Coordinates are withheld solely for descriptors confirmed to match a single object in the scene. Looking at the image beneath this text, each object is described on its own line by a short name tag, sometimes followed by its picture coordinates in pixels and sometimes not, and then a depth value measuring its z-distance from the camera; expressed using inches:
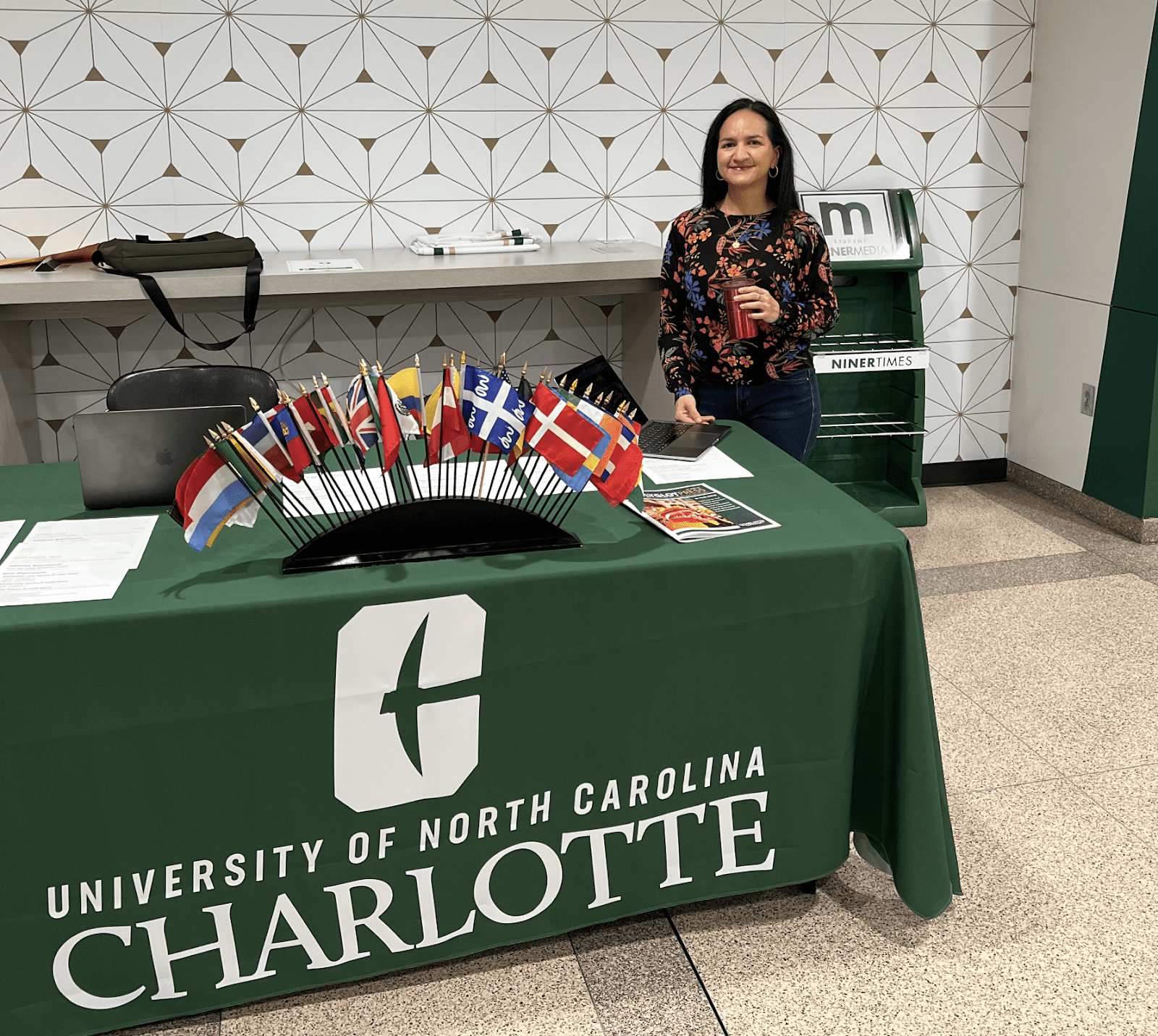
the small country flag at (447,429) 71.5
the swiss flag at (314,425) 71.2
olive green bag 135.1
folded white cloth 153.7
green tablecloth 65.8
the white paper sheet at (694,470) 89.7
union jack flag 71.4
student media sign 166.4
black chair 111.6
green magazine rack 167.6
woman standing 115.0
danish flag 71.1
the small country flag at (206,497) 69.3
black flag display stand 70.5
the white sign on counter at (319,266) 140.5
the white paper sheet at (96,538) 73.0
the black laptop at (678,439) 95.3
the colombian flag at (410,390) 72.5
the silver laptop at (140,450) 80.0
